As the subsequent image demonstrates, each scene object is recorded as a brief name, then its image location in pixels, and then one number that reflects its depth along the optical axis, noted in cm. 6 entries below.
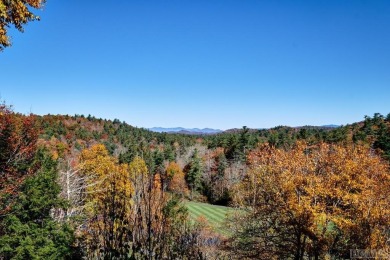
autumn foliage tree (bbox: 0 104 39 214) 1677
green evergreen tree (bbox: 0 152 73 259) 1308
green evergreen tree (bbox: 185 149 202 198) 6581
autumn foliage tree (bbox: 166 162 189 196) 6362
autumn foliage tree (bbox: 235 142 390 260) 1451
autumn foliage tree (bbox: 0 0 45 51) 665
